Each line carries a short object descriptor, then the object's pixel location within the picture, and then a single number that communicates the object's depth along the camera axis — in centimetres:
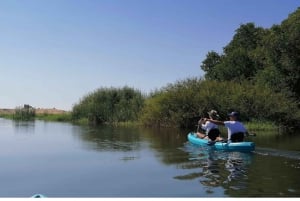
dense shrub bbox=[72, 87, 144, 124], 4619
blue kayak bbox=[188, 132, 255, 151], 1755
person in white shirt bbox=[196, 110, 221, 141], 2039
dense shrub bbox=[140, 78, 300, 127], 3372
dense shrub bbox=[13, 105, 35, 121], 6431
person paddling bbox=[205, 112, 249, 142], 1805
